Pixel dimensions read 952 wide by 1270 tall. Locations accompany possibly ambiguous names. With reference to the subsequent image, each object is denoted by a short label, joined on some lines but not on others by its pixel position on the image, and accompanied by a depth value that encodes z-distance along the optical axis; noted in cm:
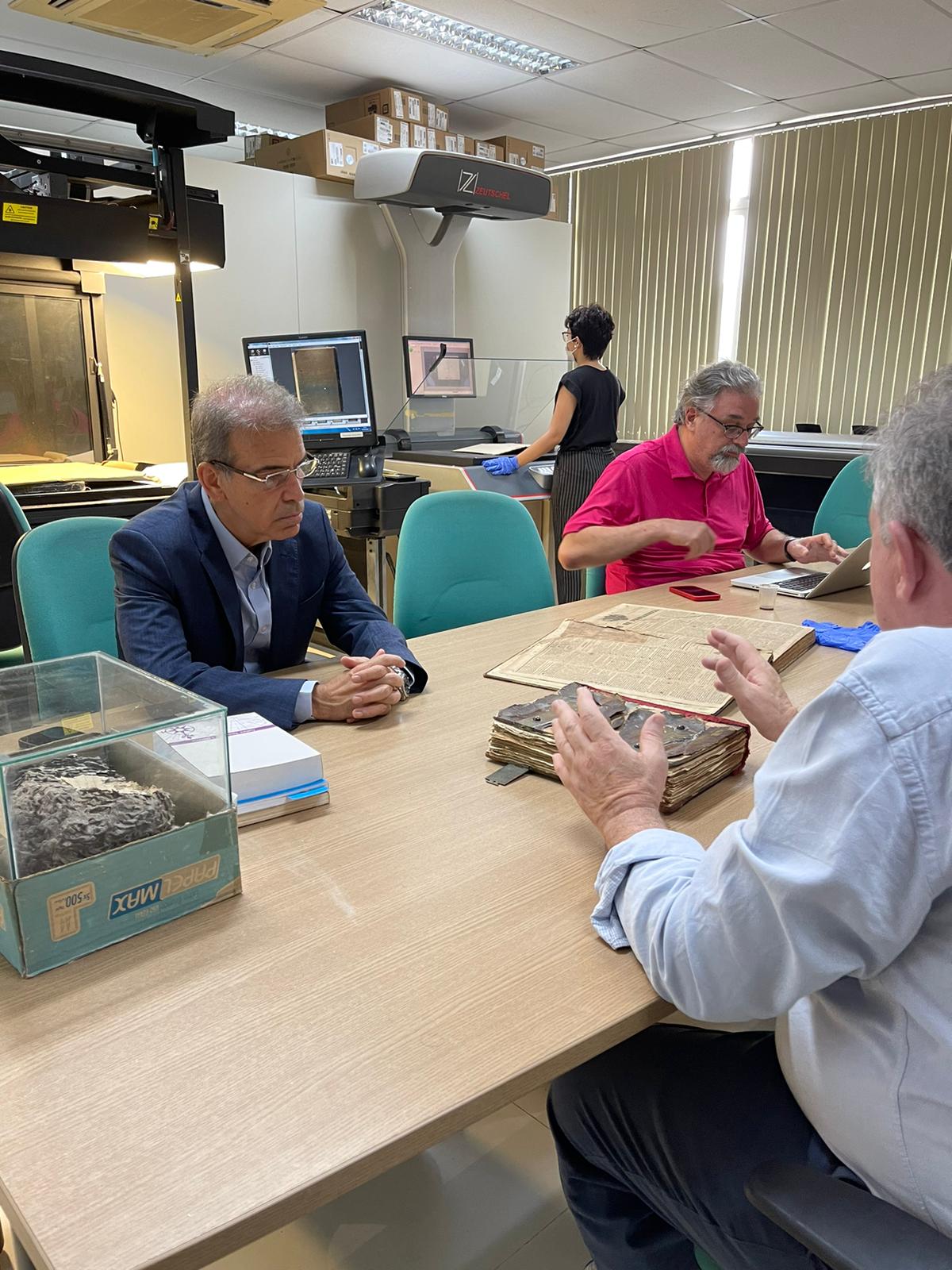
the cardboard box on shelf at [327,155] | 500
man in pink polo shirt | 240
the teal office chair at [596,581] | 286
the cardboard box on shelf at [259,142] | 546
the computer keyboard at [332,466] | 362
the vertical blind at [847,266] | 566
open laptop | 227
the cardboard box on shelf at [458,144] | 543
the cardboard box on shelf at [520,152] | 578
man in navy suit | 150
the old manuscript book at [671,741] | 118
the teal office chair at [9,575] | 244
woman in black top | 427
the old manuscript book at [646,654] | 154
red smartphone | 228
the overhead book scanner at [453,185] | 477
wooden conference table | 62
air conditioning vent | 354
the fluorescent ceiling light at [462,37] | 421
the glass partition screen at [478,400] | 442
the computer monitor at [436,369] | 437
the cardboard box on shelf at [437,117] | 536
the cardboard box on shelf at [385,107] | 507
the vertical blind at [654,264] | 661
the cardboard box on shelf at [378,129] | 507
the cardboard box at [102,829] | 82
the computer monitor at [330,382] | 370
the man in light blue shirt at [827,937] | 68
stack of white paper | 113
